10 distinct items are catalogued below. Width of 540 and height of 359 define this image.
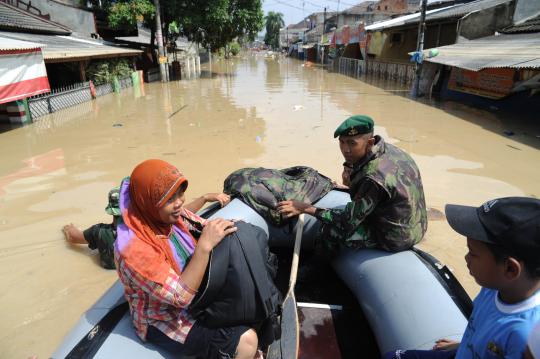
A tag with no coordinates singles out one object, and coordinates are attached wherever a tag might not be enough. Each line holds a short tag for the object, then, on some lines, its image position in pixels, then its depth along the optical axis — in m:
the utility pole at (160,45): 17.62
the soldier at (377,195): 2.23
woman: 1.58
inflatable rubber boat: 1.80
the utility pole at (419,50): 12.98
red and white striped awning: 7.98
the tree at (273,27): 91.56
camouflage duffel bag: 3.06
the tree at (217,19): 18.11
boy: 1.06
